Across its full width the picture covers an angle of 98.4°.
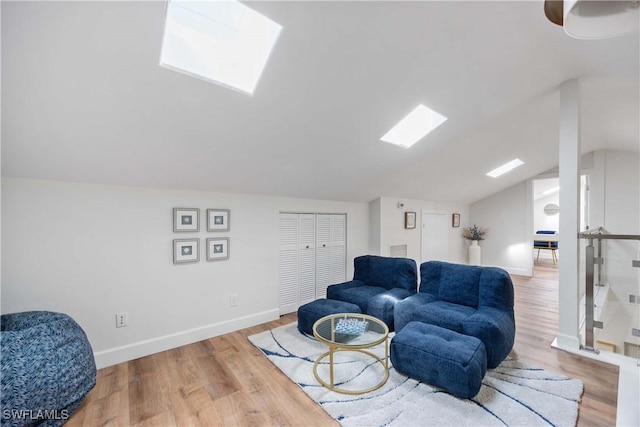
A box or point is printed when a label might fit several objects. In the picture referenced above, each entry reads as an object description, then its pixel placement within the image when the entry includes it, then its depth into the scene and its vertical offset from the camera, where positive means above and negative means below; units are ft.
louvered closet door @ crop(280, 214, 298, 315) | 12.34 -2.22
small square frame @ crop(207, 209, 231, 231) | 10.11 -0.20
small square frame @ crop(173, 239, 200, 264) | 9.37 -1.28
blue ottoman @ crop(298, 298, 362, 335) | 9.78 -3.46
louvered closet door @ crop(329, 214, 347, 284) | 14.39 -1.80
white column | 8.99 +0.00
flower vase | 21.94 -3.08
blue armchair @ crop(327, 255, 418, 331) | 10.47 -3.13
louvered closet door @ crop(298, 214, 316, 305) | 13.03 -2.10
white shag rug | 5.82 -4.31
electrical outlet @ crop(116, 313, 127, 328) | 8.37 -3.26
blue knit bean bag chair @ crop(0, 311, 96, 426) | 5.20 -3.12
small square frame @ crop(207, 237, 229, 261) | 10.11 -1.30
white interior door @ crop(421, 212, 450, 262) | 19.22 -1.58
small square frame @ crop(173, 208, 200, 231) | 9.37 -0.19
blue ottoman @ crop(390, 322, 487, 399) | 6.27 -3.46
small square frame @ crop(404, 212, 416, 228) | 17.21 -0.29
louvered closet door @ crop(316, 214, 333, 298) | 13.74 -2.01
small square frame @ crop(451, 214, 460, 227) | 21.70 -0.38
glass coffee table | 6.97 -3.36
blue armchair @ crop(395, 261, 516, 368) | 7.64 -2.98
